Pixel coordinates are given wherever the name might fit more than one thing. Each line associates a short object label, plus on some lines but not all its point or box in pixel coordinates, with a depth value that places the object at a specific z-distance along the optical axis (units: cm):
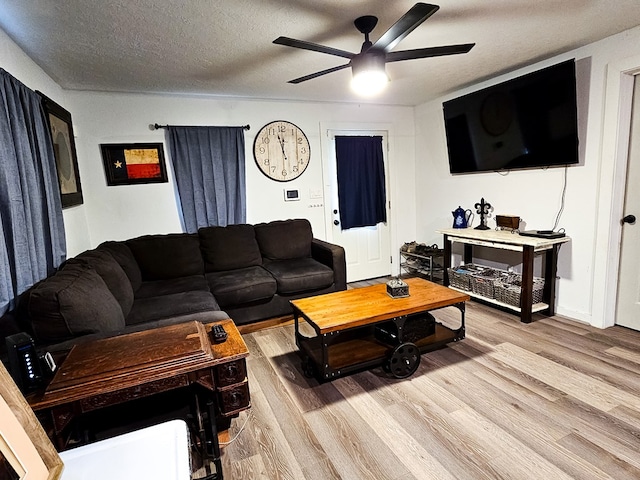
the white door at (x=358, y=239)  444
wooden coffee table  225
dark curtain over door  445
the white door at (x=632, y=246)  270
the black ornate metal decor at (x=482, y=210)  384
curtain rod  359
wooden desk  130
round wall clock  405
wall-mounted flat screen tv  289
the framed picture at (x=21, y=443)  76
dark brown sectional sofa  172
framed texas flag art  350
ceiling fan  184
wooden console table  297
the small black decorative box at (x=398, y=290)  258
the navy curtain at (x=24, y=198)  183
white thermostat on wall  423
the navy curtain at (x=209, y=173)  367
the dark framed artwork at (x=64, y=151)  271
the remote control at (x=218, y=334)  165
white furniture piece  87
